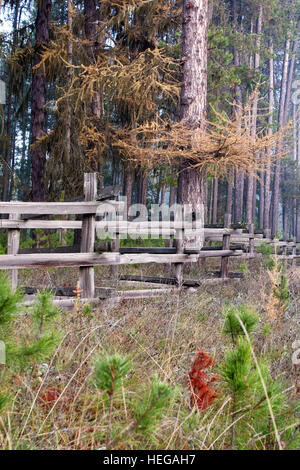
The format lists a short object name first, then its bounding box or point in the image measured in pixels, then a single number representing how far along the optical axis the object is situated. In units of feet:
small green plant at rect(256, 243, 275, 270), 38.16
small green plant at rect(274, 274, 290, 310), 14.32
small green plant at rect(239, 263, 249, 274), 37.04
